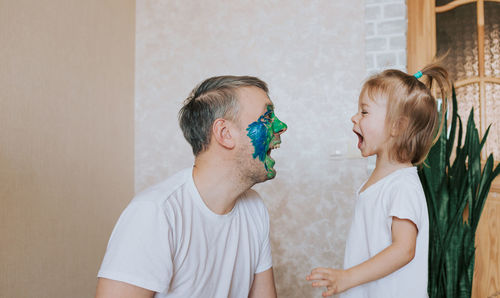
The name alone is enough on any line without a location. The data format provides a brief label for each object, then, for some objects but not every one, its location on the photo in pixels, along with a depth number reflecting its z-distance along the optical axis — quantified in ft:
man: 3.49
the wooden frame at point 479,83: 7.79
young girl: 4.58
